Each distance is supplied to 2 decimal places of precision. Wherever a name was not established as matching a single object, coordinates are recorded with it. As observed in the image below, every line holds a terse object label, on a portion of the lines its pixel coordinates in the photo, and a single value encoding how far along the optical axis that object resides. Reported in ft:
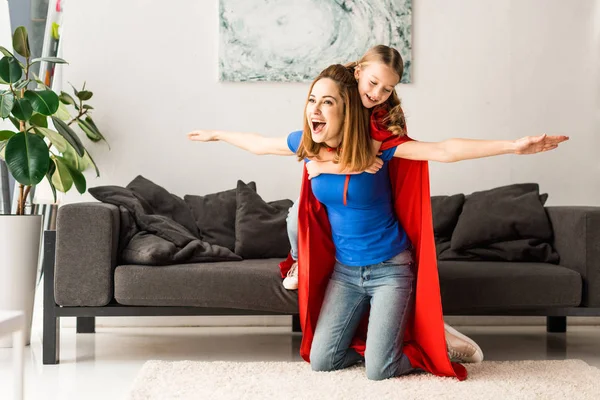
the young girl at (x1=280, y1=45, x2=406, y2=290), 8.82
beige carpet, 8.57
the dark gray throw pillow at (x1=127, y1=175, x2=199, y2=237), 12.54
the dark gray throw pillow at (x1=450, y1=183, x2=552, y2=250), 12.19
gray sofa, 10.43
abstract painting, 14.01
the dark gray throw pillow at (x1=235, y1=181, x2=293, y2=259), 12.21
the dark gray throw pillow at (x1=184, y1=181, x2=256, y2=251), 12.59
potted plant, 11.06
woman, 9.18
